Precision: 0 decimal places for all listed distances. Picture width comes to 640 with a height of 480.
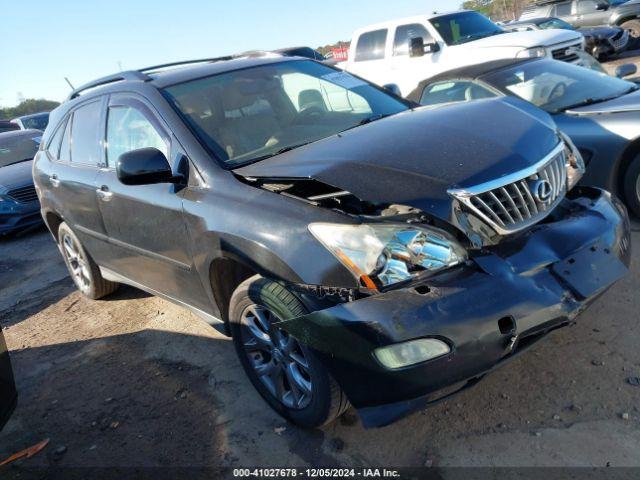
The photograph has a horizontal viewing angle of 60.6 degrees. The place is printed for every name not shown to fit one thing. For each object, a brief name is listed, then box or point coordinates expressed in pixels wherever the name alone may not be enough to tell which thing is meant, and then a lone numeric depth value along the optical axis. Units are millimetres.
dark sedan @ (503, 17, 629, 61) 14094
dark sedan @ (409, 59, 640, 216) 4262
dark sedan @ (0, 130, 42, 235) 8406
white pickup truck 8547
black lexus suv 2164
